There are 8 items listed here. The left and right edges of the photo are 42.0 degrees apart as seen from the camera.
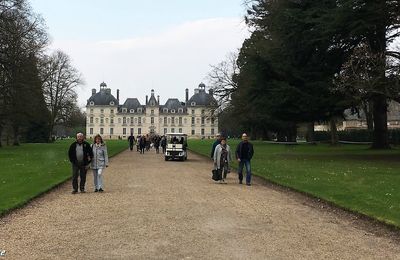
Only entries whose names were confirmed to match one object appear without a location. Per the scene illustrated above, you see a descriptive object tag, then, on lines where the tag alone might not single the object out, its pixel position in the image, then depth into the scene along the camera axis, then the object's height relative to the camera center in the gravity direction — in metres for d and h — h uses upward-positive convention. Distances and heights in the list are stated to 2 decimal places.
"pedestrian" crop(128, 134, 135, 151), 50.69 -0.01
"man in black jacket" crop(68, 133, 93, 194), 15.74 -0.48
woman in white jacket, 16.12 -0.63
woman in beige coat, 18.69 -0.64
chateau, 153.38 +6.95
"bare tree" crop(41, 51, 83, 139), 71.44 +7.37
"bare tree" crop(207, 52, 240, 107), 62.74 +6.39
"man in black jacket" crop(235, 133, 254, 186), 18.41 -0.51
